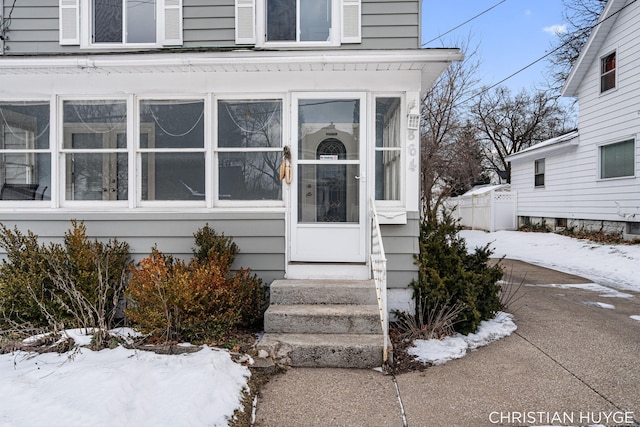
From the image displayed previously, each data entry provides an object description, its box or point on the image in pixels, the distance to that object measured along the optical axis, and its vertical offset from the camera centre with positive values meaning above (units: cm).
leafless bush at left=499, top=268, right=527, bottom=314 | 560 -134
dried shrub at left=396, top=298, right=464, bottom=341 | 433 -126
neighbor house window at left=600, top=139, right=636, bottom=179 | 1052 +146
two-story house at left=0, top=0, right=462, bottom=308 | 486 +76
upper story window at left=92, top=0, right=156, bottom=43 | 569 +277
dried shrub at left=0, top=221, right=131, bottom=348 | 412 -73
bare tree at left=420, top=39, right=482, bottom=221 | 1445 +326
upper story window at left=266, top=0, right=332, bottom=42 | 551 +270
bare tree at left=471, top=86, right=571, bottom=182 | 2900 +698
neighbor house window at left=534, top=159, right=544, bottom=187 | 1513 +152
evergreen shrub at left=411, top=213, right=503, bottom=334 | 444 -79
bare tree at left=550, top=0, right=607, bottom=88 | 1880 +875
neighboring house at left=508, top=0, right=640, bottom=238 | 1046 +212
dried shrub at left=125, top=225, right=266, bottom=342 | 380 -90
